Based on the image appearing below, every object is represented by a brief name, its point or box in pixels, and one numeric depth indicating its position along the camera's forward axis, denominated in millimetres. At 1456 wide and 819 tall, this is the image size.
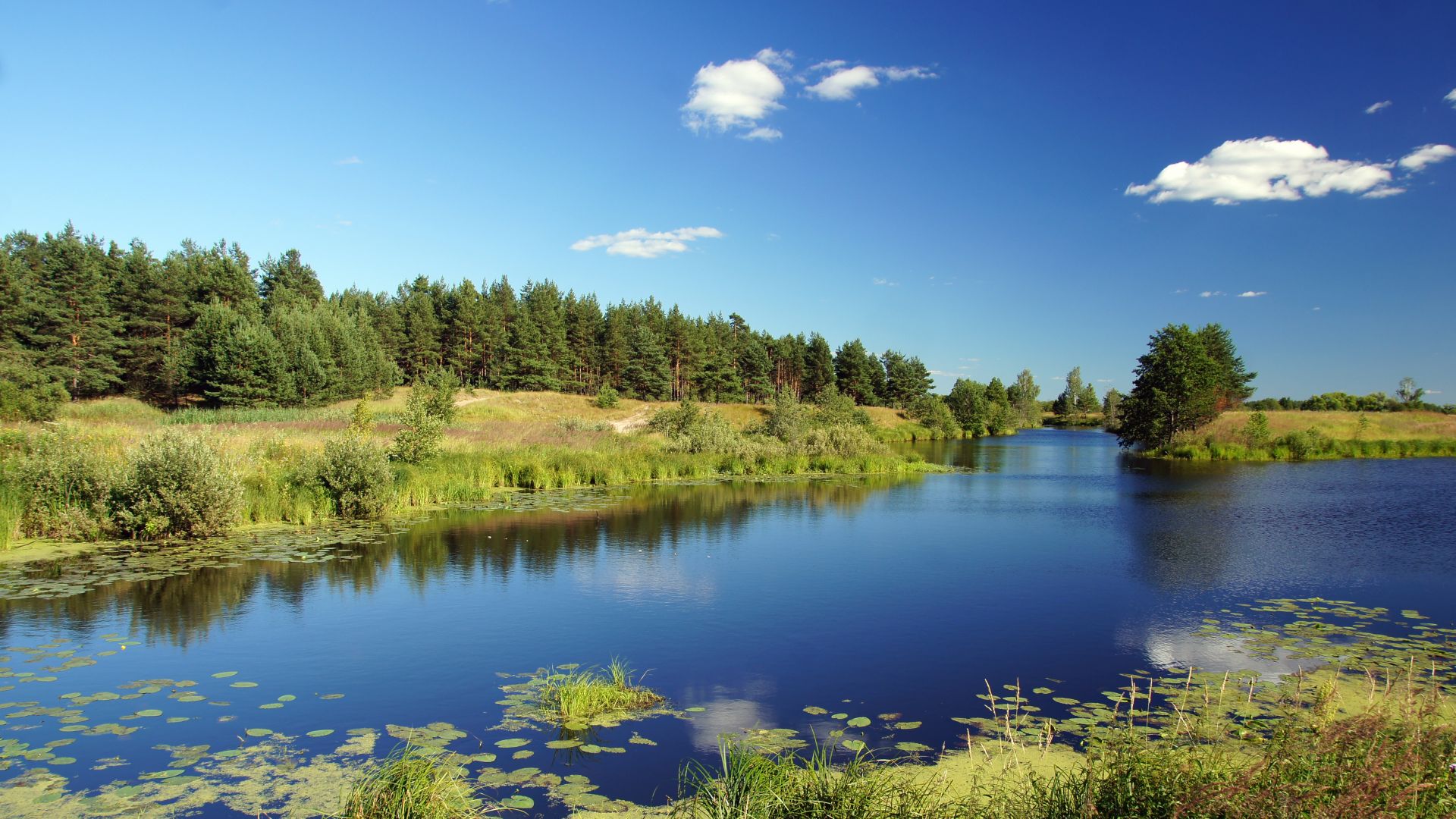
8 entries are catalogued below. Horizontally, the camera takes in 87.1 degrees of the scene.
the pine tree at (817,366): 97125
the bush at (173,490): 16047
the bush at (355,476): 20531
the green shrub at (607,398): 68438
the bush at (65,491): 15977
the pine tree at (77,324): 51219
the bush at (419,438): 25438
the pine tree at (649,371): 80312
